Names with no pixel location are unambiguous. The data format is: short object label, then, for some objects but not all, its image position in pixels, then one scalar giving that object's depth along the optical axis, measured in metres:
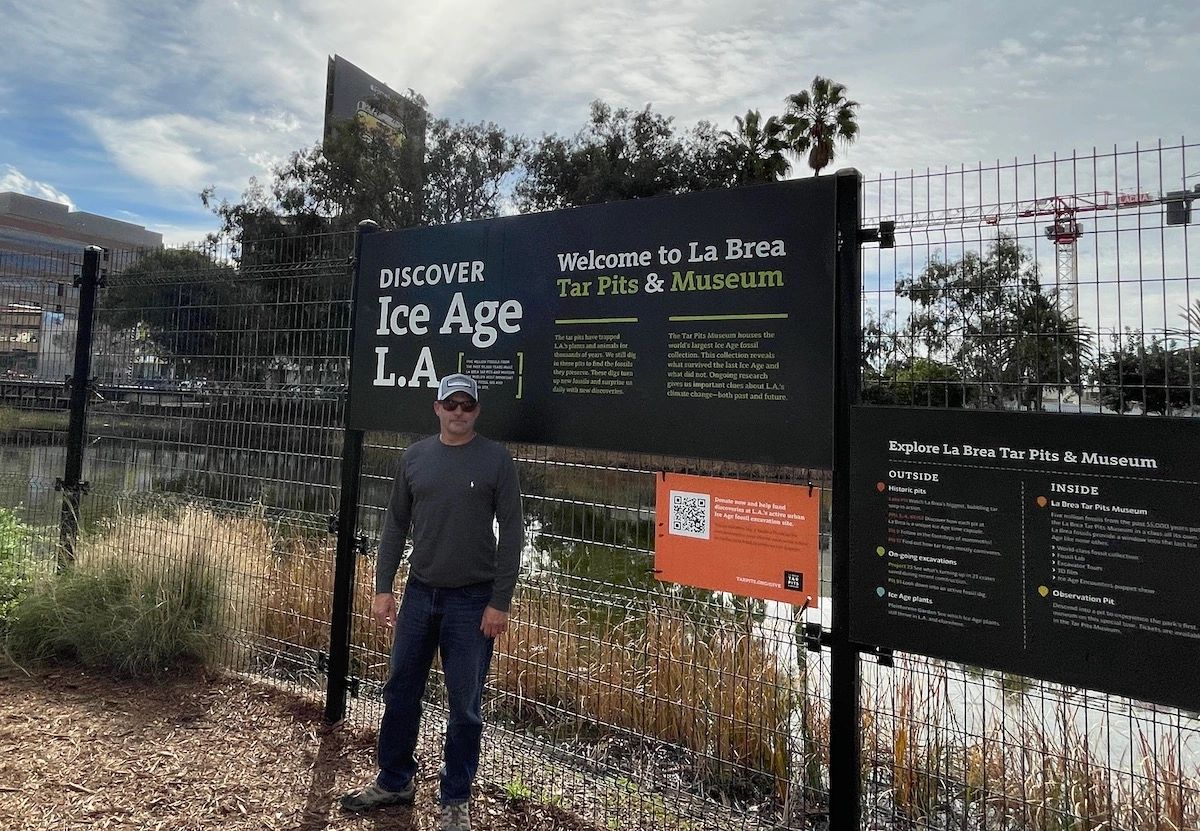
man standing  3.20
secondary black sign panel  2.33
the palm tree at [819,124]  25.33
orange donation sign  2.96
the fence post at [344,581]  4.30
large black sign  2.98
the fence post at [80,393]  5.79
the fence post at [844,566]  2.86
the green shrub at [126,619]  4.80
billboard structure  26.34
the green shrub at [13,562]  5.31
